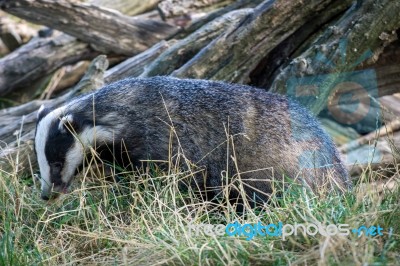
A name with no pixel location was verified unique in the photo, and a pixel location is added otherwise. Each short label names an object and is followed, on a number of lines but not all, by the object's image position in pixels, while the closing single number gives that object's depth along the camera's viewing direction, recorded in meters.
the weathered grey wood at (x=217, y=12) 15.23
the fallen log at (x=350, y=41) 11.43
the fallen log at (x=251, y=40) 12.04
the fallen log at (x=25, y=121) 11.70
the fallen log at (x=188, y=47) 13.56
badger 9.43
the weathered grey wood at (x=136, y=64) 14.16
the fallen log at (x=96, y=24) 14.94
